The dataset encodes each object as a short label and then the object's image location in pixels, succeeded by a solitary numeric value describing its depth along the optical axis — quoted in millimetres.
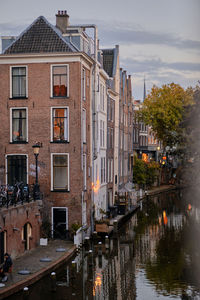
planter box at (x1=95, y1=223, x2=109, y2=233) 35781
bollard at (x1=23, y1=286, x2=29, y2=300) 20081
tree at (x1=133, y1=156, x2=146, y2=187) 69438
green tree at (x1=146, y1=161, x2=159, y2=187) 74069
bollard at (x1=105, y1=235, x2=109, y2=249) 33191
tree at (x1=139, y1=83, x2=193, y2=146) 72000
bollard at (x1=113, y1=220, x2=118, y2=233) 38812
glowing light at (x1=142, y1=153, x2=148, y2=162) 90562
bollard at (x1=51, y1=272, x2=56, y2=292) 21764
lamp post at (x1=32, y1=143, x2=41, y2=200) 30372
